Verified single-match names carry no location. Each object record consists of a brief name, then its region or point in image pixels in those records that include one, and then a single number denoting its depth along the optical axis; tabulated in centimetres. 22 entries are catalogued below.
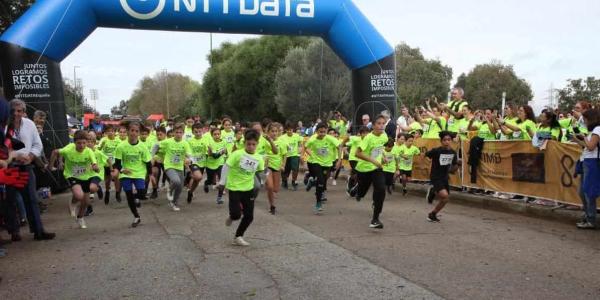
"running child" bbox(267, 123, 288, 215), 1087
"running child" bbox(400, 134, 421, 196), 1286
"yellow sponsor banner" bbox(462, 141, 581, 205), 899
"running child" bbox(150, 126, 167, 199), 1234
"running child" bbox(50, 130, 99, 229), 880
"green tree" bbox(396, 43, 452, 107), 5250
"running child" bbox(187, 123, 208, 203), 1202
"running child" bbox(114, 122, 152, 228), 885
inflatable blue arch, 1232
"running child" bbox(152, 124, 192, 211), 1089
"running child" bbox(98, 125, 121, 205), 1195
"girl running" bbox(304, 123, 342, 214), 1103
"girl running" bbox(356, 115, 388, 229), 829
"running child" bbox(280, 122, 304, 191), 1433
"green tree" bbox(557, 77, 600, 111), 3838
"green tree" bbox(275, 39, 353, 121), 3988
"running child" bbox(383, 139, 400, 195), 1155
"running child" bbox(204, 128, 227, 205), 1256
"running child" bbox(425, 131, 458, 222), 887
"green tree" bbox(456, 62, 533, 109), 5634
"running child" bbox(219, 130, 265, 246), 721
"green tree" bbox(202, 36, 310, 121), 5397
